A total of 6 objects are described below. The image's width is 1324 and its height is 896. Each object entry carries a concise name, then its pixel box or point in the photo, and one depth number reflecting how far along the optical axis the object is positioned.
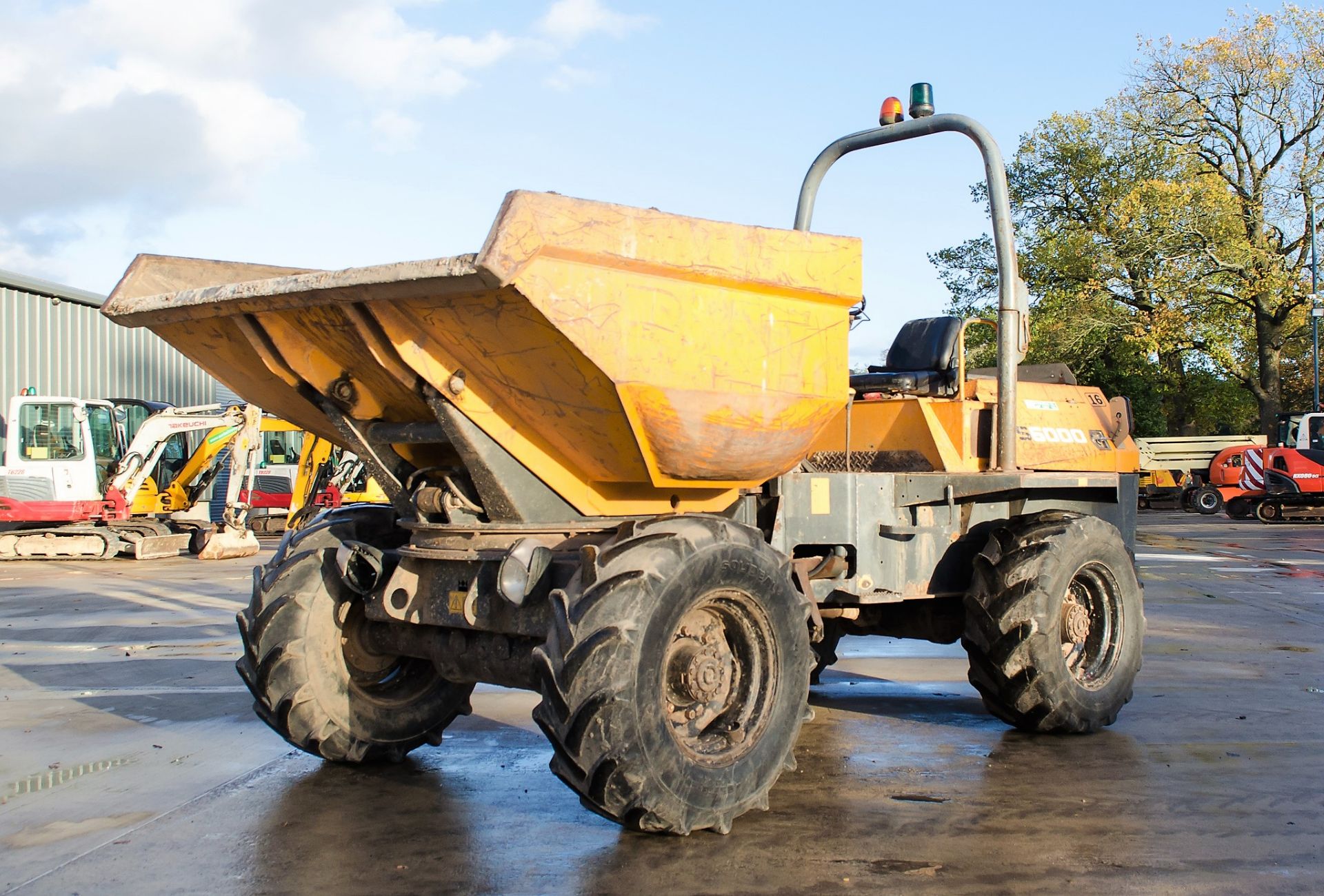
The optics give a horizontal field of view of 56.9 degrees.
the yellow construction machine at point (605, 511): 4.08
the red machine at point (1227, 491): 27.94
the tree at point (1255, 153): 32.56
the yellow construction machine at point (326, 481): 22.98
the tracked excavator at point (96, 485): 18.84
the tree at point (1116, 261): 32.28
